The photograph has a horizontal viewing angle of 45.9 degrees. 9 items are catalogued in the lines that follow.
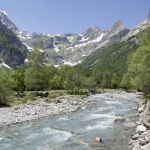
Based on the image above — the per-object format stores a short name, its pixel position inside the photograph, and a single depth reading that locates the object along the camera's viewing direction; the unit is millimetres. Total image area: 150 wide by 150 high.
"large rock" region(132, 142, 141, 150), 18146
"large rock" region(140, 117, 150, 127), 22860
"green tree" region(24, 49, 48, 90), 59016
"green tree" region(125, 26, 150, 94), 33891
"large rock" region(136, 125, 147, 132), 21964
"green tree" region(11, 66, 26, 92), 64193
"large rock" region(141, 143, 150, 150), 17471
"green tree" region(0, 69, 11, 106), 39897
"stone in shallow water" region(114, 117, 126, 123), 28799
